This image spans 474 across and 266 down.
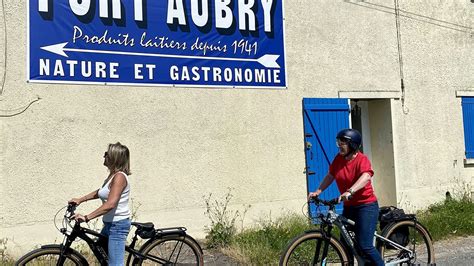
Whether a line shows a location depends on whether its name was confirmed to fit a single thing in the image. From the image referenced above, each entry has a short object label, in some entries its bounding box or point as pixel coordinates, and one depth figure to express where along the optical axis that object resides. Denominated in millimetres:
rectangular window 10797
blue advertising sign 7445
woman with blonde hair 4906
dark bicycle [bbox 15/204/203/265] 5008
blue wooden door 9055
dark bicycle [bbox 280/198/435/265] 5242
